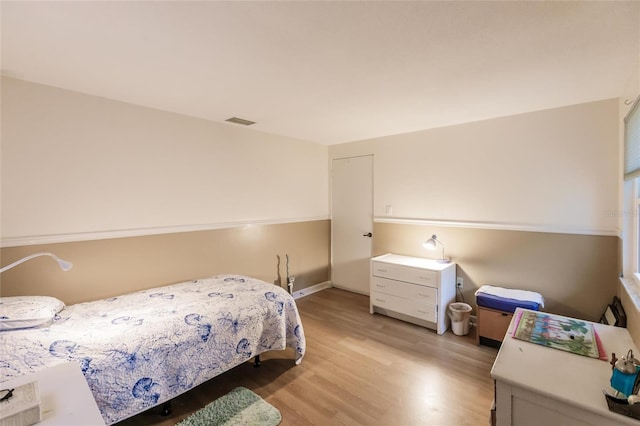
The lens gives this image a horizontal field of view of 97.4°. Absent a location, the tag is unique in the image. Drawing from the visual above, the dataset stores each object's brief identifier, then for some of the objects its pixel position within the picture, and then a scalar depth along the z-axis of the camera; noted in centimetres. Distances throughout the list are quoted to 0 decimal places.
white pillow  163
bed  152
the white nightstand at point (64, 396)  88
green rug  178
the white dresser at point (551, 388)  102
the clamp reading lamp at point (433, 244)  329
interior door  409
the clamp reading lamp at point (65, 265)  141
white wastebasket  289
